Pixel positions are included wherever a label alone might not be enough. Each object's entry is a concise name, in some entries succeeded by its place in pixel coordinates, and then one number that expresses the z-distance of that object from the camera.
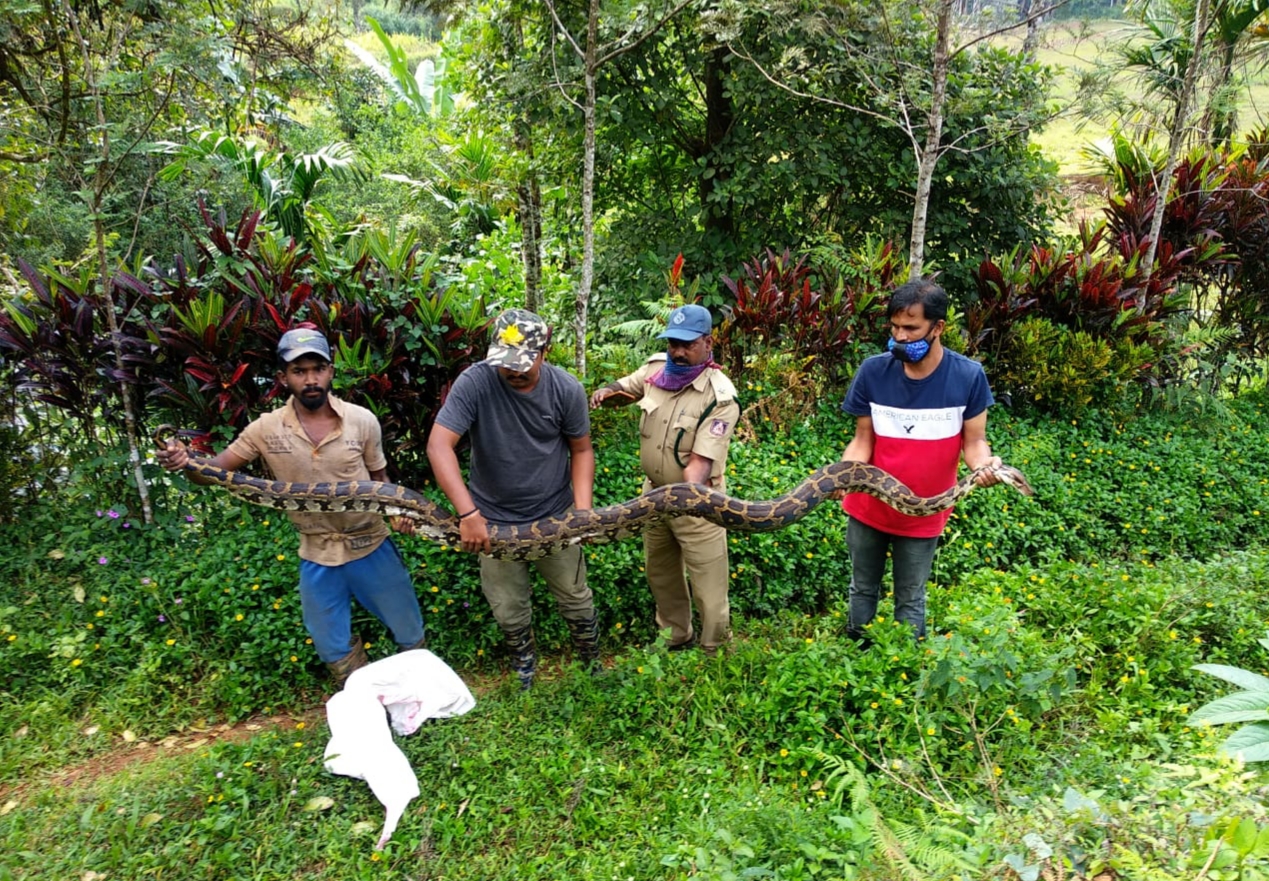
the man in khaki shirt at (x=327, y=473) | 3.60
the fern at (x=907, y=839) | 2.44
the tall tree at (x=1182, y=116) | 6.96
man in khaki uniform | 3.91
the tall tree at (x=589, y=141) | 5.42
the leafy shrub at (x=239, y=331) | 4.57
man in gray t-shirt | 3.64
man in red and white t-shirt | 3.59
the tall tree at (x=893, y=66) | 6.30
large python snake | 3.74
